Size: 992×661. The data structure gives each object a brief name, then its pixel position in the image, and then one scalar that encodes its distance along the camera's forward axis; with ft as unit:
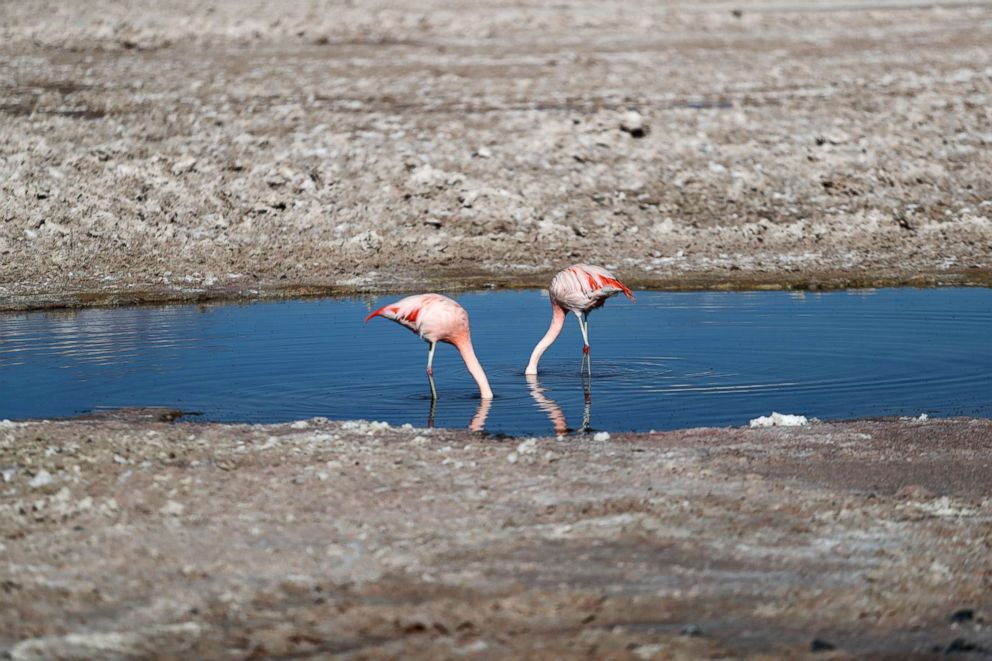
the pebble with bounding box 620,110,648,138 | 184.85
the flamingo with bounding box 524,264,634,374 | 92.68
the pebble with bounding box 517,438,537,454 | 59.04
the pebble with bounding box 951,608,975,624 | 38.63
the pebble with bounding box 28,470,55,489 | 52.90
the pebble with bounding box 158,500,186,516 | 48.98
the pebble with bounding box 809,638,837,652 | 36.29
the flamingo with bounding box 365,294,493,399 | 83.87
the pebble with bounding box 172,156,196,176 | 175.83
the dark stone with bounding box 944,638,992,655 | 36.22
